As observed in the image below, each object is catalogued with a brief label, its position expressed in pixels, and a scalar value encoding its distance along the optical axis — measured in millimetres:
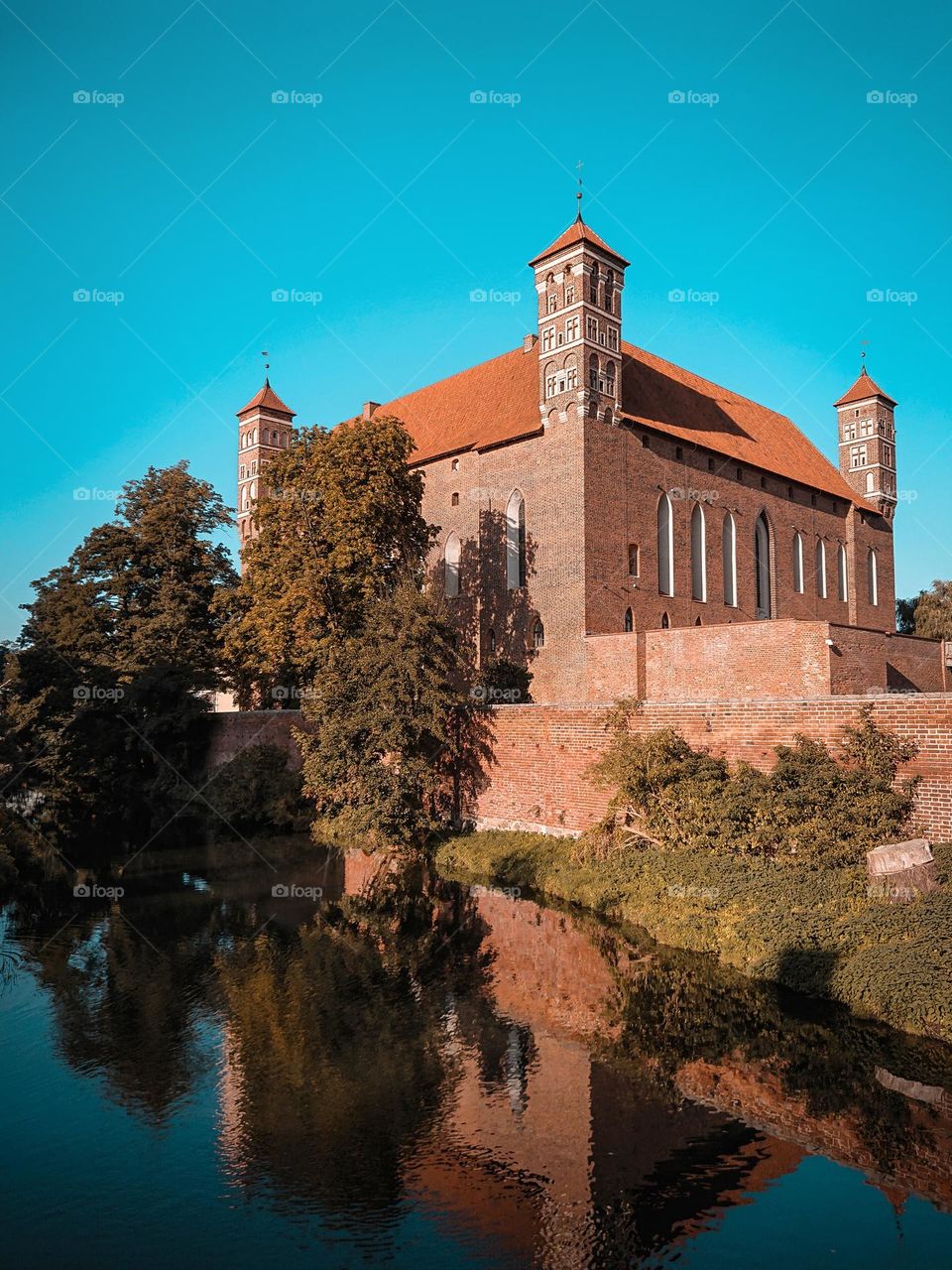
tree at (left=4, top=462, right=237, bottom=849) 29141
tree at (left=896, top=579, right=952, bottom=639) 46719
